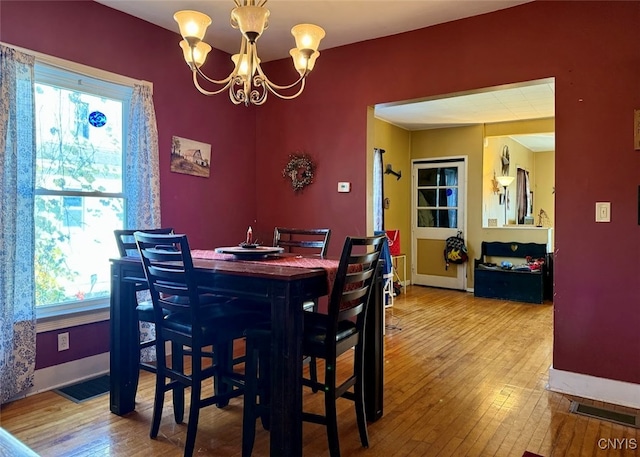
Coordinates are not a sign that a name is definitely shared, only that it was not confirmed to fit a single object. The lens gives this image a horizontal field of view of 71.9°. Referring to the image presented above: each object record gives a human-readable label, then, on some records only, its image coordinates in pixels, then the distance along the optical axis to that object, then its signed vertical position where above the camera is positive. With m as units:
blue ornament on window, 3.19 +0.72
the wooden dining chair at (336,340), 1.95 -0.56
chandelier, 2.18 +0.93
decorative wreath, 4.20 +0.46
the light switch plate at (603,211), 2.81 +0.05
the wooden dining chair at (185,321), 2.04 -0.52
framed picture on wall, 3.72 +0.53
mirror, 6.93 +0.71
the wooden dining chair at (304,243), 3.09 -0.18
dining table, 1.86 -0.49
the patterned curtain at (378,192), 6.21 +0.37
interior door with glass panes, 6.79 +0.02
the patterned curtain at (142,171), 3.35 +0.35
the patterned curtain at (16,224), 2.61 -0.04
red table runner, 2.07 -0.24
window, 2.93 +0.24
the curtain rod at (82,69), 2.78 +1.02
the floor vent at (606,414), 2.47 -1.14
